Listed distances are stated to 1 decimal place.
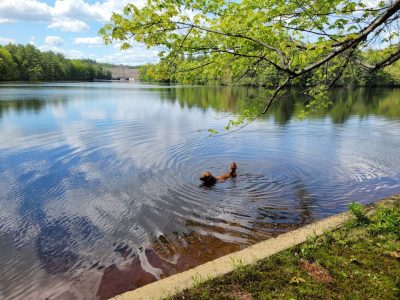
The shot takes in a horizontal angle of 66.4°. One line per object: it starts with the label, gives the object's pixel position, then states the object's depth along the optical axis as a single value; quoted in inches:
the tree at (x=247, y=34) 187.3
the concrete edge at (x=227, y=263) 179.0
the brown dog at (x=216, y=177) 431.9
